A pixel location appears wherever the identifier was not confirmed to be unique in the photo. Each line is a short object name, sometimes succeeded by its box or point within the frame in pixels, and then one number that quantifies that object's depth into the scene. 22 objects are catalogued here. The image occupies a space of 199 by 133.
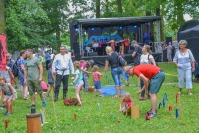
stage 30.55
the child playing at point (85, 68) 15.92
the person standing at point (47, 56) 34.06
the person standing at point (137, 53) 15.86
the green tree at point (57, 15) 39.91
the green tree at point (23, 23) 26.61
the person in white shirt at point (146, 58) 13.01
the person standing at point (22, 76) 14.85
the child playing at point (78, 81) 12.50
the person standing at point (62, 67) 13.59
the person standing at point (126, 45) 32.59
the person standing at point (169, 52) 34.72
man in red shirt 9.75
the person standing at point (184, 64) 13.68
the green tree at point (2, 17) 19.39
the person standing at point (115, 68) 14.21
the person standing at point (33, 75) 12.15
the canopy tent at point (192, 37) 18.64
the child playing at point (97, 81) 15.51
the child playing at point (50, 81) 14.98
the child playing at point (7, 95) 11.37
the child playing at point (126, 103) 10.24
